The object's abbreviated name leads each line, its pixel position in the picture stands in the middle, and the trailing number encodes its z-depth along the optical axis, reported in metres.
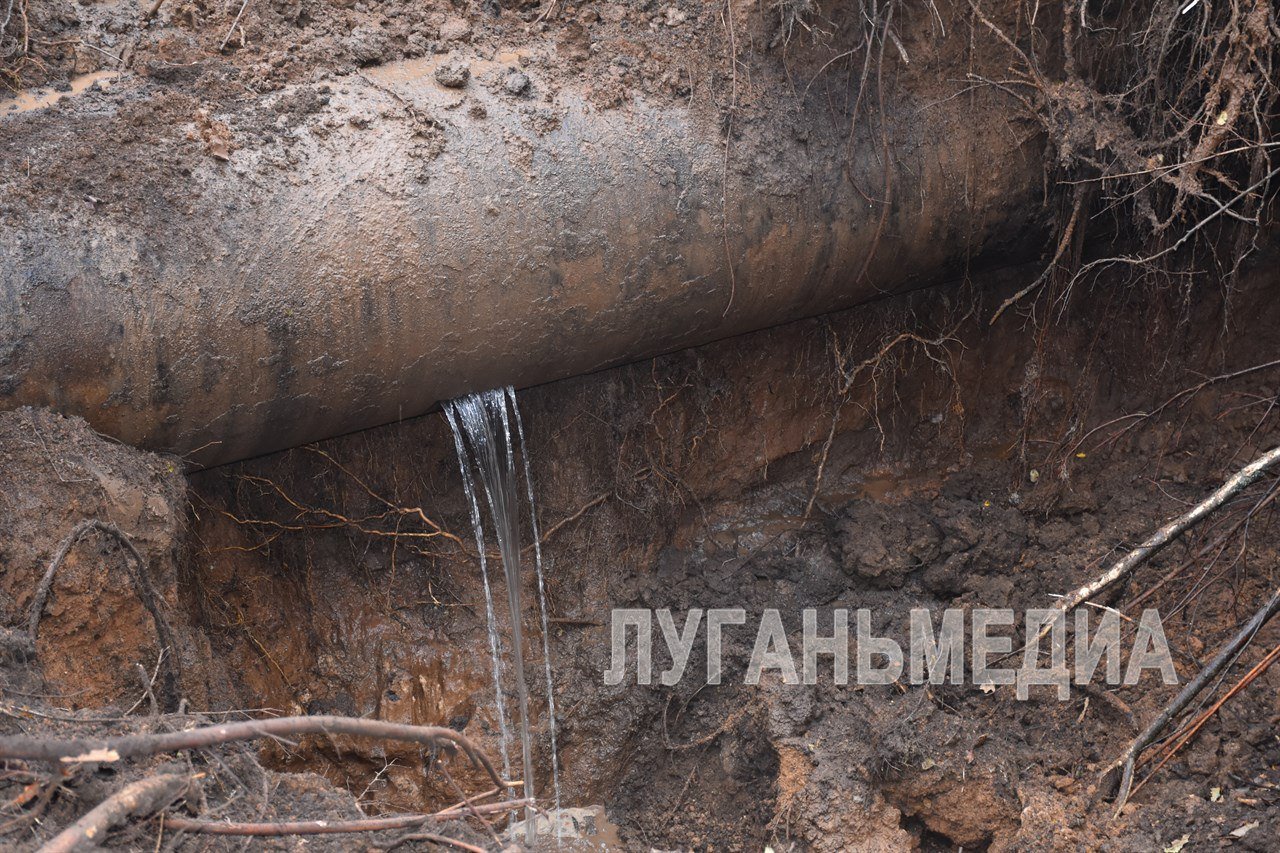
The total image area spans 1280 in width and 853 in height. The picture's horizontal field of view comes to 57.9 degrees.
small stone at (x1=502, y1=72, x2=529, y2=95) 3.21
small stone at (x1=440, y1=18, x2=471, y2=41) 3.34
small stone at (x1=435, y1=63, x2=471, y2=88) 3.17
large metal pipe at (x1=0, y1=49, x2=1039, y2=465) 2.74
